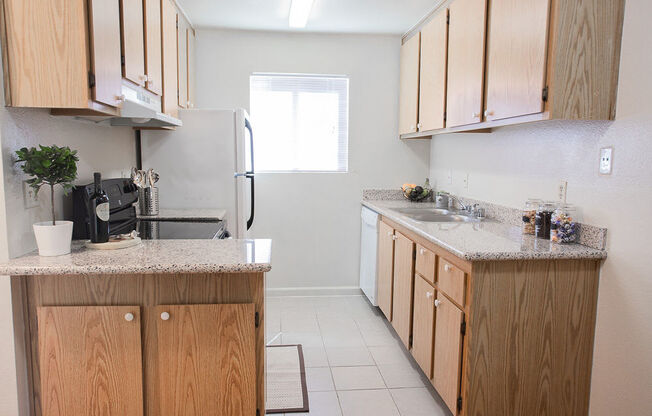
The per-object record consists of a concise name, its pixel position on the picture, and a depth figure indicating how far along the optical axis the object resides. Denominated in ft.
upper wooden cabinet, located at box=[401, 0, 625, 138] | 6.04
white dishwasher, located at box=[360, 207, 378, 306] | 12.03
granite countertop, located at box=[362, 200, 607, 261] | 6.12
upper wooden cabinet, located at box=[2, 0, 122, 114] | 4.85
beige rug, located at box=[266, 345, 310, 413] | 7.82
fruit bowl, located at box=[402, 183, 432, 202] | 12.64
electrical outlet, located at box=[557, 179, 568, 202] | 7.18
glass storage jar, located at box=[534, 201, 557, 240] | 7.13
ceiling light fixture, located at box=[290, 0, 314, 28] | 10.07
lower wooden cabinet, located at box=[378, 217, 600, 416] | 6.25
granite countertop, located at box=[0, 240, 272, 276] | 4.83
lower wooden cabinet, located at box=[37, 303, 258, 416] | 5.10
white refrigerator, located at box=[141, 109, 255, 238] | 10.34
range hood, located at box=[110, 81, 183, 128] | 6.53
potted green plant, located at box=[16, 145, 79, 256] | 4.94
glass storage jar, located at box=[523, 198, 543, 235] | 7.52
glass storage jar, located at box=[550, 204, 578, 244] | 6.72
